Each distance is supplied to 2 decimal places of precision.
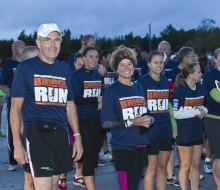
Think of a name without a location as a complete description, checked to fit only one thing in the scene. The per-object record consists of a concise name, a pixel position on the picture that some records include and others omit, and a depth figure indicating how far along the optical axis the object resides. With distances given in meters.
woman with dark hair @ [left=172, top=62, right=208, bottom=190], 5.30
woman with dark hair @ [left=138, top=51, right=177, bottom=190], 4.99
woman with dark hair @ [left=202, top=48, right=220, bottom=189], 5.55
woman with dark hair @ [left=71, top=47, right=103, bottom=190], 5.40
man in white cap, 3.68
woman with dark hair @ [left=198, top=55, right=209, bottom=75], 7.84
